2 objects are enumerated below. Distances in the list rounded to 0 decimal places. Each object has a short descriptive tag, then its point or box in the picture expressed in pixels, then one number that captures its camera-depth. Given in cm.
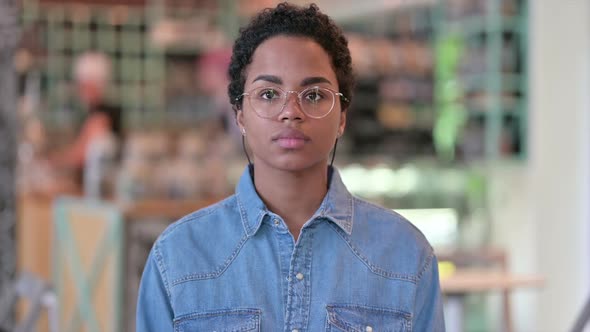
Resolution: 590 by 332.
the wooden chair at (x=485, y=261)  506
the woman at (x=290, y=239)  227
